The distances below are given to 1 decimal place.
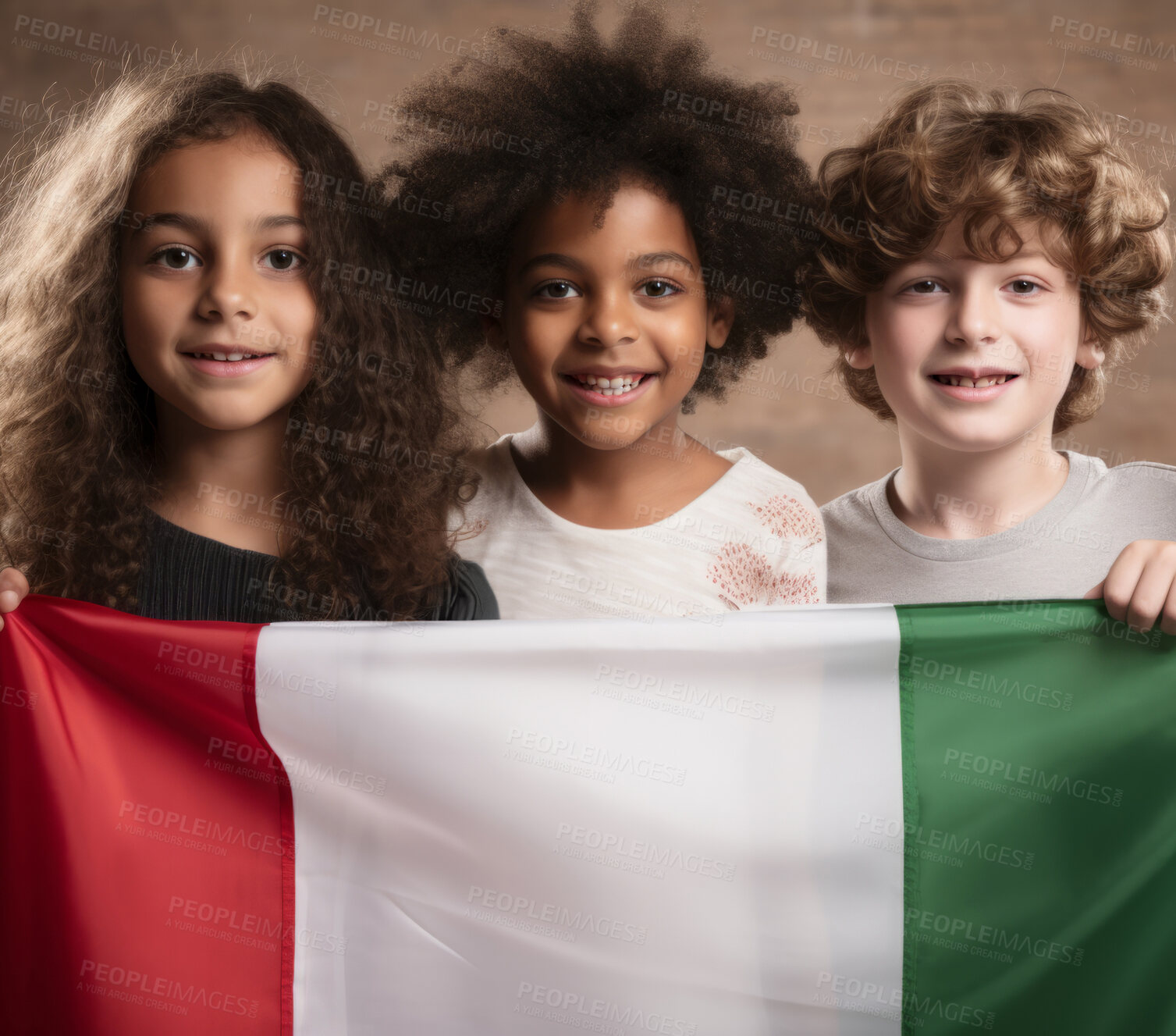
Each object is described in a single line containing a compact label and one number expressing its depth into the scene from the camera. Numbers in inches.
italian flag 48.0
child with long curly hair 53.3
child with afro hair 56.7
